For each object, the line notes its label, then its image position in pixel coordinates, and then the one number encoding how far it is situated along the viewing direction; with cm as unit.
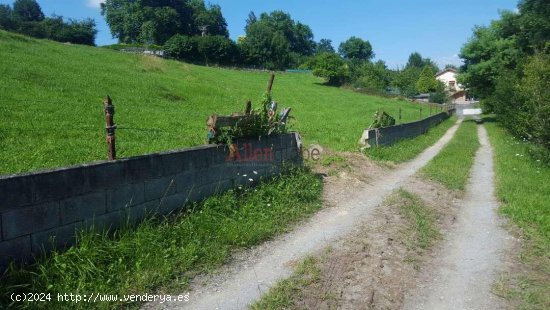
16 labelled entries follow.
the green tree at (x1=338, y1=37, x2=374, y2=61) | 14039
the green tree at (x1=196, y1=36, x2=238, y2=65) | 6819
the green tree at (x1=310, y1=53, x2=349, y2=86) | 6588
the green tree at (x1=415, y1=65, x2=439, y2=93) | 9100
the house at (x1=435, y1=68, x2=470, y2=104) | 10198
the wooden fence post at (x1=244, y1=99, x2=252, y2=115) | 837
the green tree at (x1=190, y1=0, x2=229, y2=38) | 10847
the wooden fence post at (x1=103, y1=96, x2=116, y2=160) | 546
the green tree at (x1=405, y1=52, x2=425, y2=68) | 16375
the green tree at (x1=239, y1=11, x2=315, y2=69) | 8850
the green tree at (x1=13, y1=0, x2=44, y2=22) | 9762
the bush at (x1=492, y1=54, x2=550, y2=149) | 1670
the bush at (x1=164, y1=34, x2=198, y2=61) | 6425
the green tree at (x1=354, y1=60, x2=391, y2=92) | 7168
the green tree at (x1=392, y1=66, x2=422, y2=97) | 8081
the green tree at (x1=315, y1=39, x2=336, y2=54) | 15190
